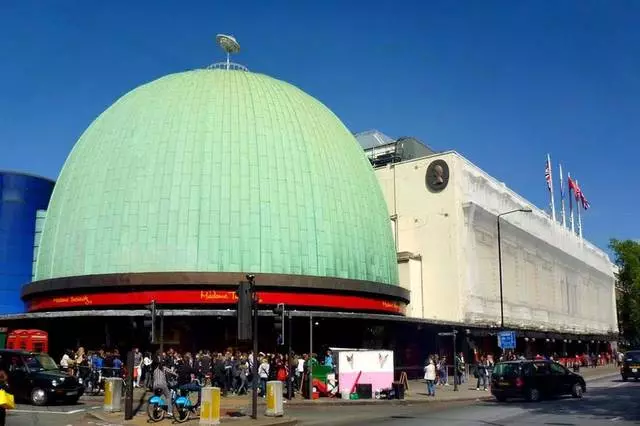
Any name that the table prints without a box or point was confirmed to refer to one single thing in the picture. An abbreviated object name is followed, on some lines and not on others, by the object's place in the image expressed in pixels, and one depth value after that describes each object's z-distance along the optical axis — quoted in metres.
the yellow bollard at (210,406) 17.47
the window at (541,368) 27.33
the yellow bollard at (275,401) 19.77
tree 99.88
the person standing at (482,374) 34.66
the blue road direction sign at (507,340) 37.22
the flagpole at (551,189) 74.19
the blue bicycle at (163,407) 18.31
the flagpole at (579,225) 86.65
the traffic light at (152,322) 20.10
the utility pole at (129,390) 18.52
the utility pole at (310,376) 26.36
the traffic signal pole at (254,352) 19.12
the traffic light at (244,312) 19.06
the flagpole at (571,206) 83.43
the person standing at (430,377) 29.41
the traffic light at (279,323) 21.59
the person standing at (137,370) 29.55
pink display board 27.41
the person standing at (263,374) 27.00
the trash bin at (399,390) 27.42
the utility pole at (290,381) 26.24
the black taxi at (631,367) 40.06
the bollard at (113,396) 20.64
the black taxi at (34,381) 22.86
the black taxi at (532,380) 26.61
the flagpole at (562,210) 80.25
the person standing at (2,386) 13.45
